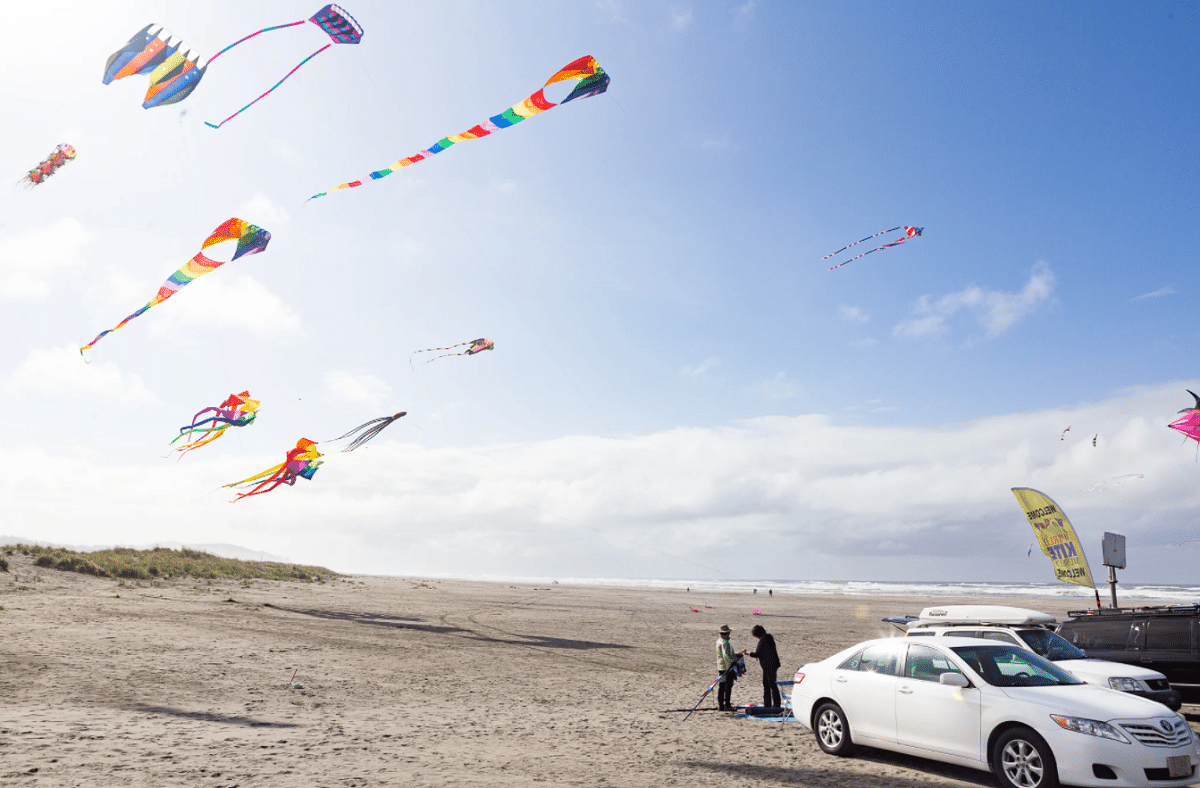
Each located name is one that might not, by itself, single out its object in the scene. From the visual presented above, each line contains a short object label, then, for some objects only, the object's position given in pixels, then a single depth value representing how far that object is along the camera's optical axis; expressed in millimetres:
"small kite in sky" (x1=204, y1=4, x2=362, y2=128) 13633
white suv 10336
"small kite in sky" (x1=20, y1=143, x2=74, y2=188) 22962
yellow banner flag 17078
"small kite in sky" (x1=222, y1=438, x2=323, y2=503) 33100
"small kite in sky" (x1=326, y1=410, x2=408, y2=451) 30641
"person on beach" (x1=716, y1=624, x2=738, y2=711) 13016
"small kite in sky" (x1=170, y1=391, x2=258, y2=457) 32331
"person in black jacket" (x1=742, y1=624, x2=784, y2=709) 12680
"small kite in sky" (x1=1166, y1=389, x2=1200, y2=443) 18562
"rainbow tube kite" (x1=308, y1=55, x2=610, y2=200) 12180
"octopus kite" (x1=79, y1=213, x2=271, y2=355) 18594
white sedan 7230
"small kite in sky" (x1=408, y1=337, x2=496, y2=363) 32188
